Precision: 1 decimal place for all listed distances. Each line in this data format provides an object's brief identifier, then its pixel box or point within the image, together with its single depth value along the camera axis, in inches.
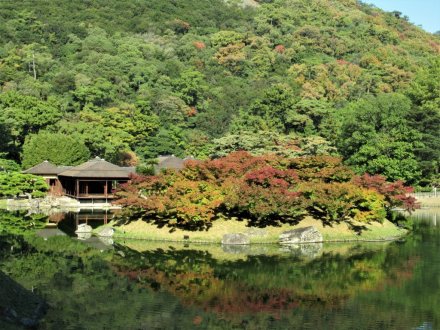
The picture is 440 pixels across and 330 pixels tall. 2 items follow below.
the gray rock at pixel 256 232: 1165.1
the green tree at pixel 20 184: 1846.7
